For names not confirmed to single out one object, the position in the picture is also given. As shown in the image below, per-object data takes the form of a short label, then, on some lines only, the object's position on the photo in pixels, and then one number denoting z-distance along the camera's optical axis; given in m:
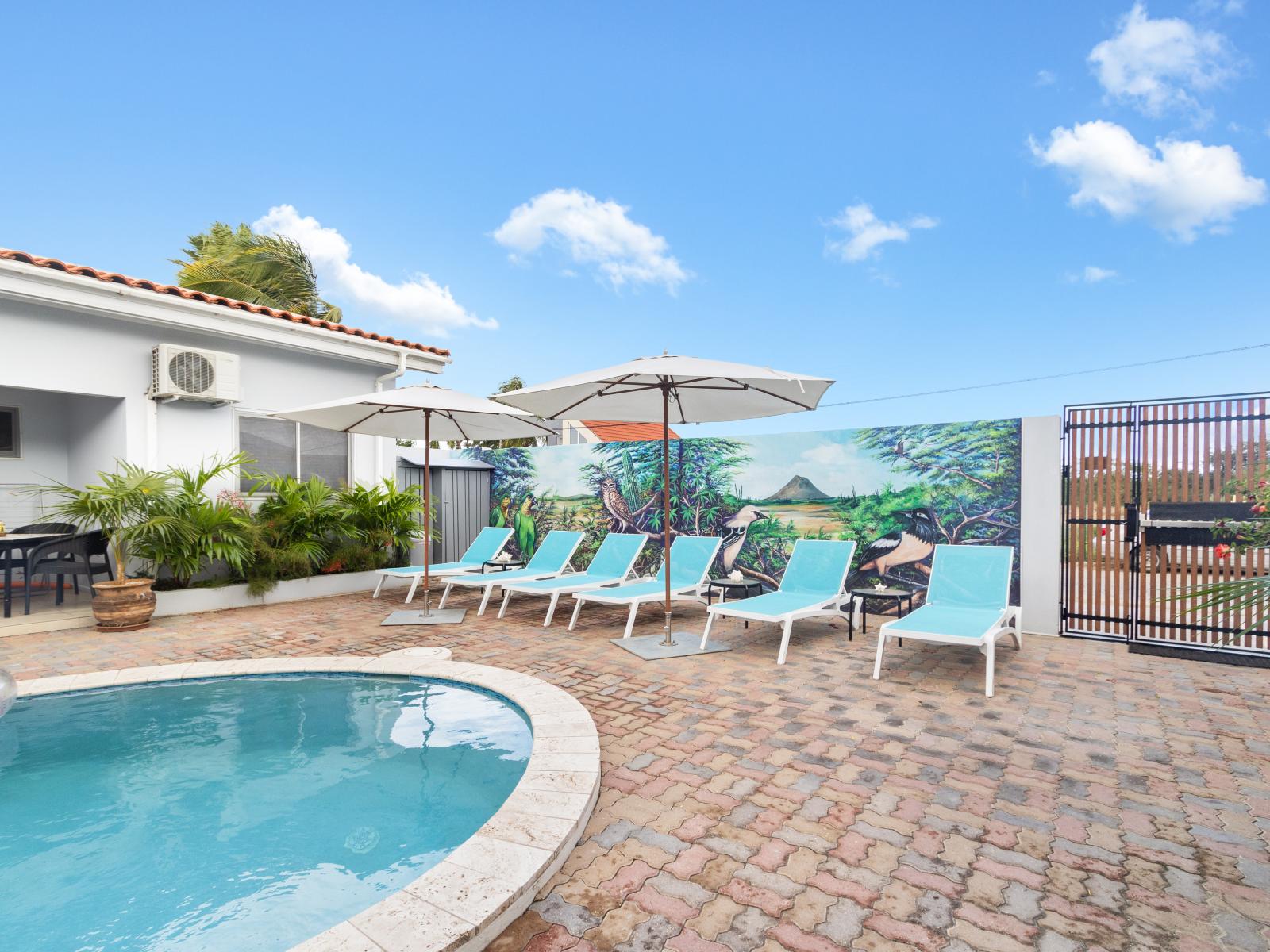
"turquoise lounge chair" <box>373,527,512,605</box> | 9.68
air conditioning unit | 8.59
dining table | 7.54
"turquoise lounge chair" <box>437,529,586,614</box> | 8.87
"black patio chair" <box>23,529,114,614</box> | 7.88
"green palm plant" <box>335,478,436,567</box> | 10.41
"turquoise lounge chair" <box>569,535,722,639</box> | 7.64
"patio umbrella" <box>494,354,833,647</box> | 6.22
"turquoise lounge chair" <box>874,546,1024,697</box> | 5.58
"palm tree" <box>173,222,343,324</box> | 17.64
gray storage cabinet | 12.63
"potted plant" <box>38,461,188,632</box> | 7.56
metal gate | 6.66
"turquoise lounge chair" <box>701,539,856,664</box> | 6.62
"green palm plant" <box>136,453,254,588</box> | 8.21
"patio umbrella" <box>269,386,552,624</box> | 7.86
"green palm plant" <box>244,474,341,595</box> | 9.20
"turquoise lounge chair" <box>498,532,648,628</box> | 8.24
